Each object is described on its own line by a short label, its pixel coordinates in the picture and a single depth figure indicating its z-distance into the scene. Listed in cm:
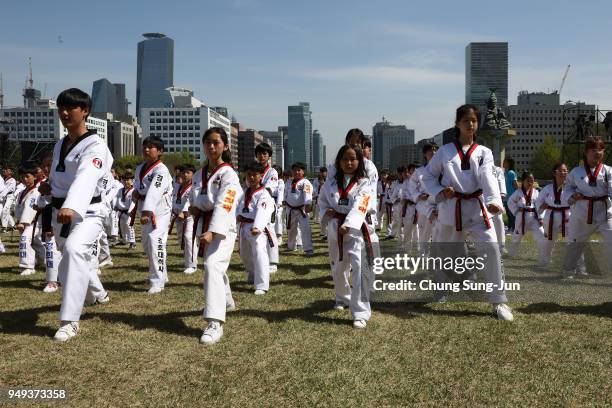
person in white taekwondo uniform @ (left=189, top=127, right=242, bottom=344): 505
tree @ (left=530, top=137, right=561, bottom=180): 8131
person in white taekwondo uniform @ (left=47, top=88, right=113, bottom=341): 493
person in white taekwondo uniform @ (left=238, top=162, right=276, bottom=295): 727
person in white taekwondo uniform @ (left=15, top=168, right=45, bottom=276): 870
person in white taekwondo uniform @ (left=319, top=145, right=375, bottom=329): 549
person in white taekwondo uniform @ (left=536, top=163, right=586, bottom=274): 913
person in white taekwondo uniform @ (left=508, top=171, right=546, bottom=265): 1046
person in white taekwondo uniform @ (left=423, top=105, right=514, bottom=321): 578
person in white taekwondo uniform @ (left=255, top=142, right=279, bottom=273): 900
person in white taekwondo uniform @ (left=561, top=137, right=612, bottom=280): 716
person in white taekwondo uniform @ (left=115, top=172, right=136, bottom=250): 1338
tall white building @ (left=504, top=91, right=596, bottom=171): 12138
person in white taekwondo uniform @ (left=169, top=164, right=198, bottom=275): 909
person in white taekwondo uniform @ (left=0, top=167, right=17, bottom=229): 1428
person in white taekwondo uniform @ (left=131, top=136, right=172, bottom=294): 732
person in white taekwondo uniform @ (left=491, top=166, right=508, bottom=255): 924
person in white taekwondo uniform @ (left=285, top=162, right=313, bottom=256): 1148
